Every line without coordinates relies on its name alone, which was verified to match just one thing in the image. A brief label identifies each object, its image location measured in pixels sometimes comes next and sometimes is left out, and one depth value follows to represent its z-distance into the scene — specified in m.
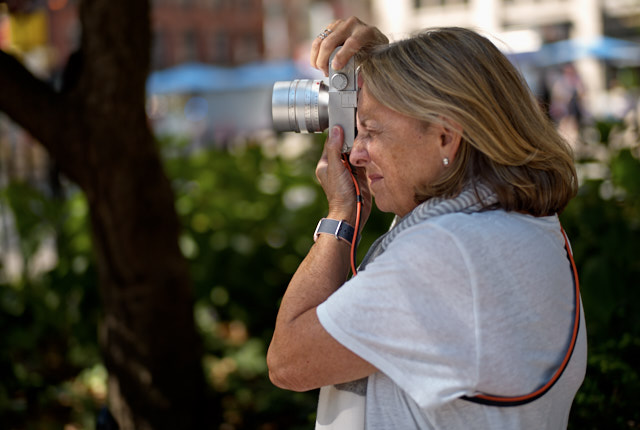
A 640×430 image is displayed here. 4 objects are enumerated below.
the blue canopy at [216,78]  23.78
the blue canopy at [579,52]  22.30
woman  1.29
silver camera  1.61
